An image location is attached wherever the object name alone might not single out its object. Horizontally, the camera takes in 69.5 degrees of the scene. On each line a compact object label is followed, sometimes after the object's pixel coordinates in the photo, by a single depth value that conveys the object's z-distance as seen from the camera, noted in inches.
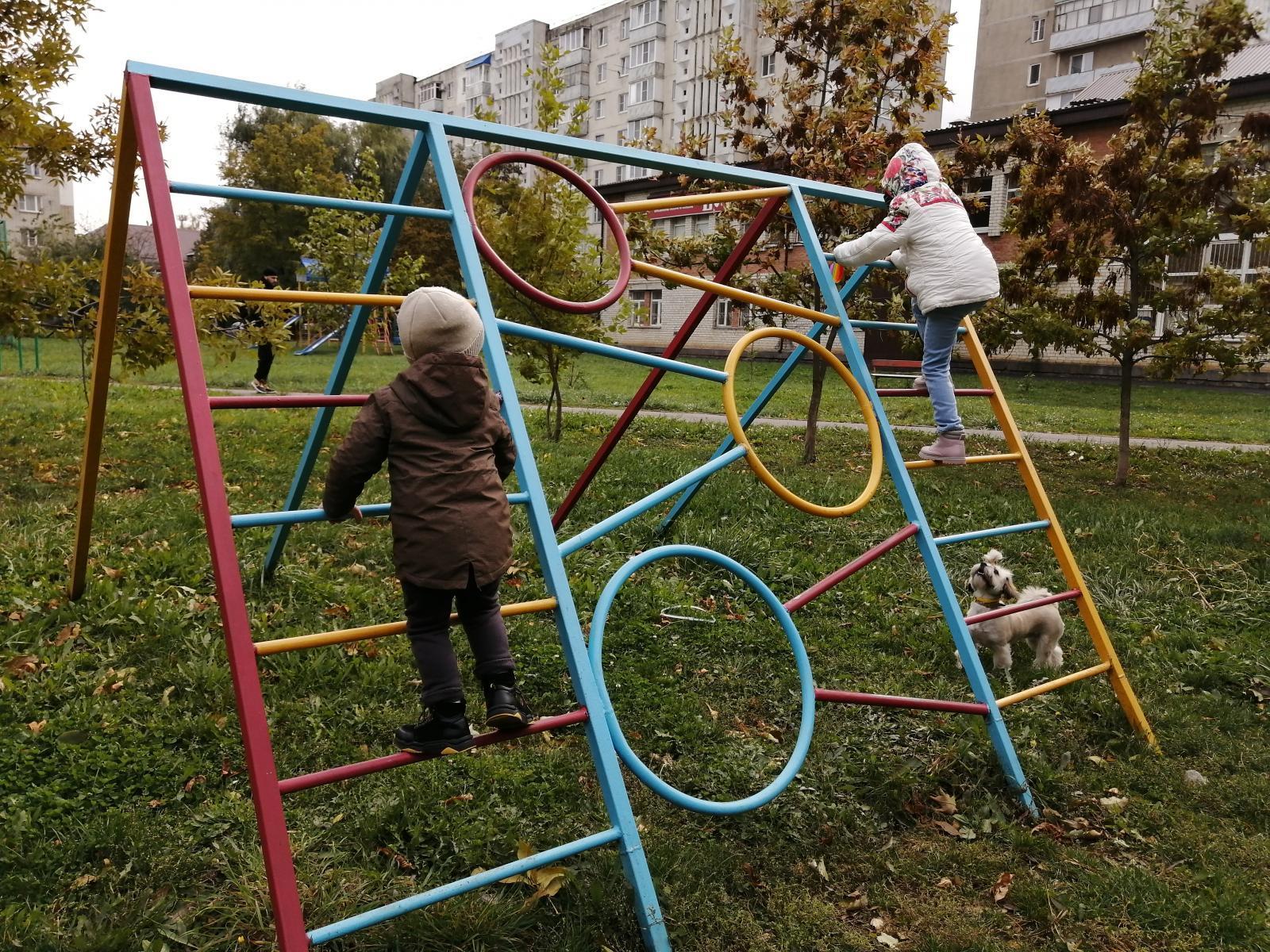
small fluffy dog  151.5
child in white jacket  136.6
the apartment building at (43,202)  2027.6
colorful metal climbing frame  72.4
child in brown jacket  80.6
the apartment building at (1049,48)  1393.9
